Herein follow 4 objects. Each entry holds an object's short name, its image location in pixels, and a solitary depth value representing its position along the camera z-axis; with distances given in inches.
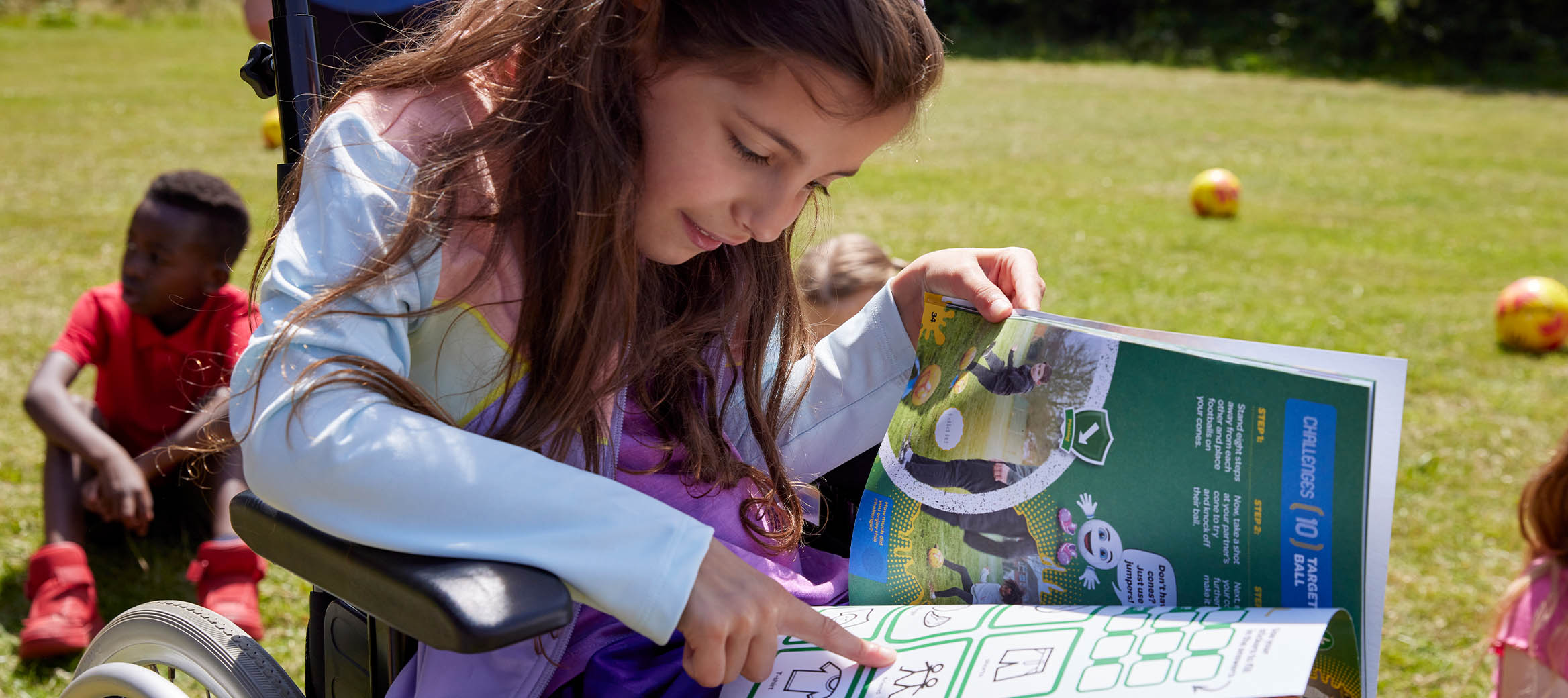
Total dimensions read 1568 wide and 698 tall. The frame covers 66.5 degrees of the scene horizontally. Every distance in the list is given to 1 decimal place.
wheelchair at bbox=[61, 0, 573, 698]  30.9
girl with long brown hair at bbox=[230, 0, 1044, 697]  34.2
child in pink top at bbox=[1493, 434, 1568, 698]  60.1
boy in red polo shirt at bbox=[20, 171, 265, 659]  95.3
